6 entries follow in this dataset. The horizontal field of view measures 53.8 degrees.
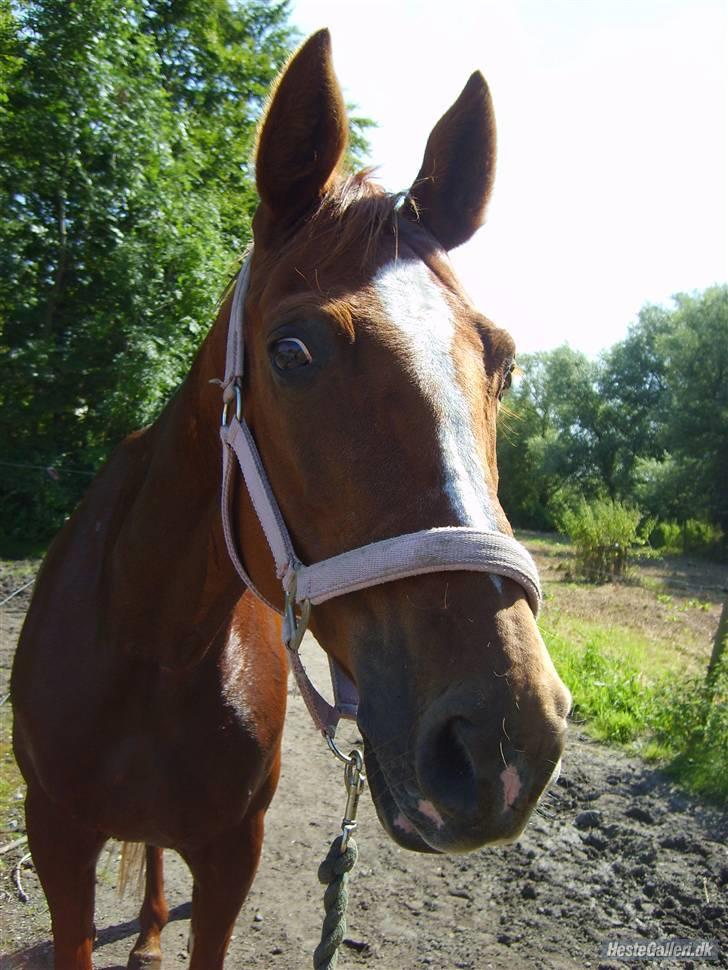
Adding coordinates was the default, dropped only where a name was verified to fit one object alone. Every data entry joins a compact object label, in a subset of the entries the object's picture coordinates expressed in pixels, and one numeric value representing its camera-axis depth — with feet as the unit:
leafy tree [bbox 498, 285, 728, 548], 88.99
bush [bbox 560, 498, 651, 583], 53.47
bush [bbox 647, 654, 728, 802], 16.03
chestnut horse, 4.19
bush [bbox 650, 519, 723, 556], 82.23
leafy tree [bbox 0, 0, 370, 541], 32.45
